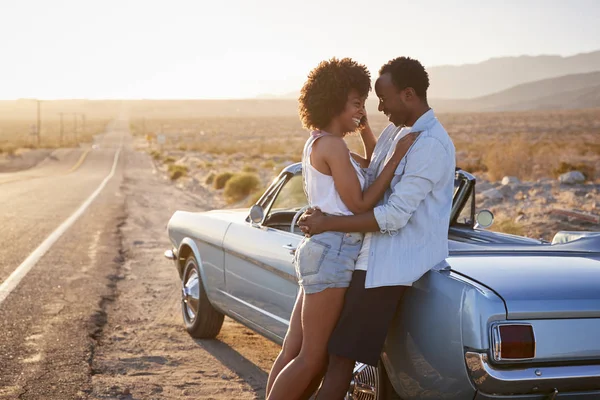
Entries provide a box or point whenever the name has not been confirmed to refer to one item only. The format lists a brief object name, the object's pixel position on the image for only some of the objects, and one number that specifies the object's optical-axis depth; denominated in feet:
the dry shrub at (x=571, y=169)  69.84
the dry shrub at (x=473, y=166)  84.84
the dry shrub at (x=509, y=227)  38.55
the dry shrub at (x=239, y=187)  72.12
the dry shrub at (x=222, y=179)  84.36
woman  11.07
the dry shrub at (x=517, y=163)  75.77
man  10.83
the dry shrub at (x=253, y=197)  63.10
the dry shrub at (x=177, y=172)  102.00
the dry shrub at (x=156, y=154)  169.19
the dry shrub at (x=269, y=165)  107.64
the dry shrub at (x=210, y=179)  91.97
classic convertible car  10.18
